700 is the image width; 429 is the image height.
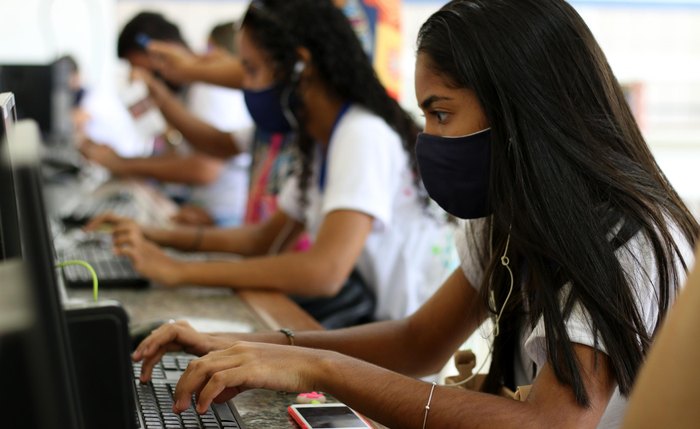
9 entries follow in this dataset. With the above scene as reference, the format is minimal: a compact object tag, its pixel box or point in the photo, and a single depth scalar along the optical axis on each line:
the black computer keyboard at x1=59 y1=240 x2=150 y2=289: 2.48
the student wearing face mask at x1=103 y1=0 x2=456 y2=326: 2.41
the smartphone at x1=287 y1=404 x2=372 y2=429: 1.66
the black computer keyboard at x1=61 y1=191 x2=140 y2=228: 3.57
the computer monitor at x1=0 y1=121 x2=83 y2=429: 1.26
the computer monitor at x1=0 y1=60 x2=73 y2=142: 4.42
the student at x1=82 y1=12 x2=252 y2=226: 4.07
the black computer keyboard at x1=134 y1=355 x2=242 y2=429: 1.65
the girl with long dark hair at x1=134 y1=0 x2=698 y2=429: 1.63
